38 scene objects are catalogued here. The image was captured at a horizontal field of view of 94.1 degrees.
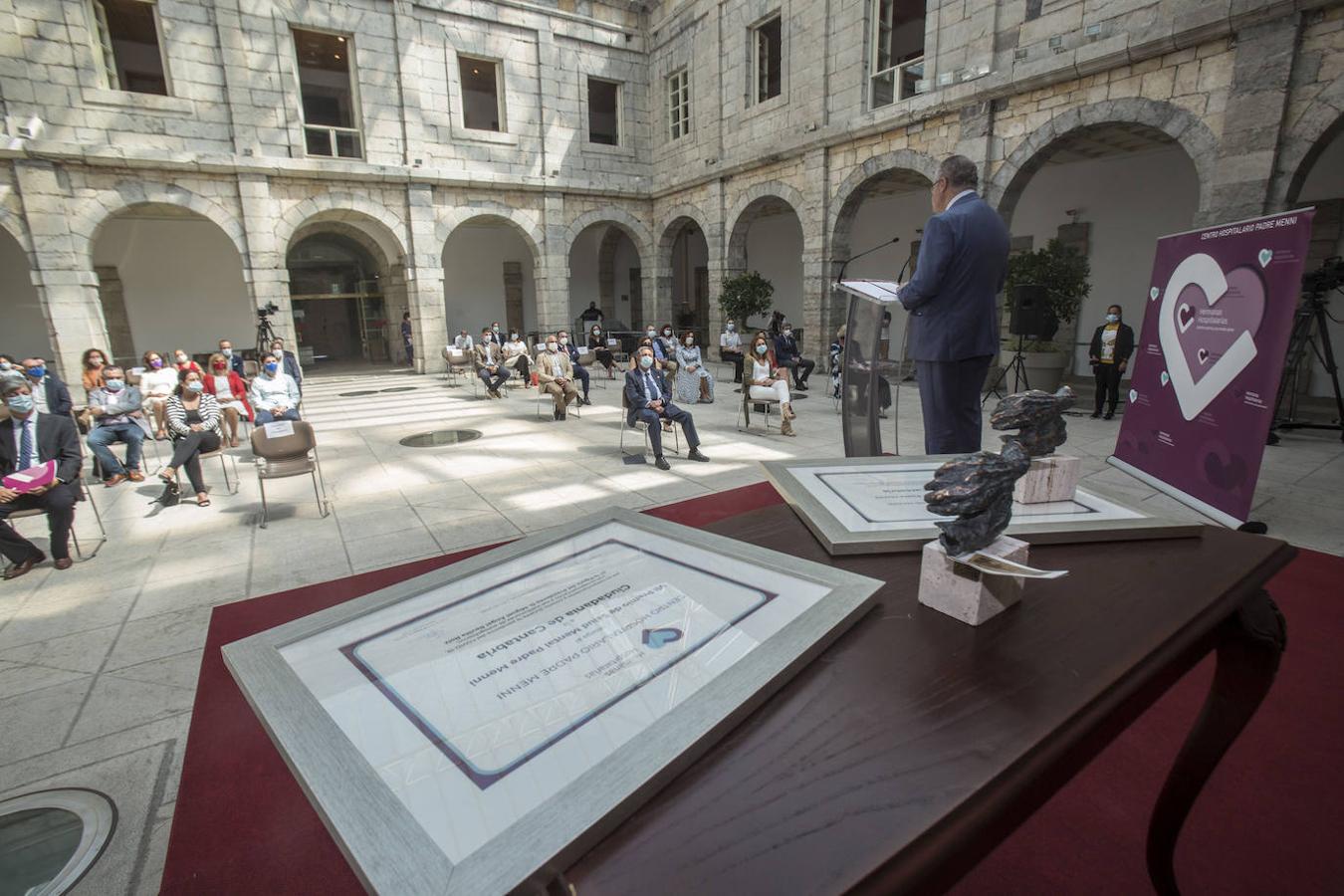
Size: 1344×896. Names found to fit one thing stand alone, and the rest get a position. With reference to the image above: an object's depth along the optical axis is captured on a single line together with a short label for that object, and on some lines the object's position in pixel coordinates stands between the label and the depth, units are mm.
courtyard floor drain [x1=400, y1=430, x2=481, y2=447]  7168
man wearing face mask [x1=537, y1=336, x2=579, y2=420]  8281
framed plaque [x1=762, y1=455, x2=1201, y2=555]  1290
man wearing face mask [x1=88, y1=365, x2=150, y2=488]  5742
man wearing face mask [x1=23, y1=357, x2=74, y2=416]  5559
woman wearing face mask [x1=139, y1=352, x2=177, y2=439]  7274
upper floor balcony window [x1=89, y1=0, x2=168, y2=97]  10977
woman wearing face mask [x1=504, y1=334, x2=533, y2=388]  11578
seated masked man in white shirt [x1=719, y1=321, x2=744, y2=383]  12138
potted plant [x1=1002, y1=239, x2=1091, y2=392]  8555
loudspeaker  7953
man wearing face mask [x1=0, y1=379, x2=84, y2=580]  3850
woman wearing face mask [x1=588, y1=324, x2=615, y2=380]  12533
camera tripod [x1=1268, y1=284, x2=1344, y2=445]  5967
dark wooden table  589
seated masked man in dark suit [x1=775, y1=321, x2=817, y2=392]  9898
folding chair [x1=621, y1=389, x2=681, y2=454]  6367
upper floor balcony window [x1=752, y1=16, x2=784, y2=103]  12578
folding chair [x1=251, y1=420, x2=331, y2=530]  4641
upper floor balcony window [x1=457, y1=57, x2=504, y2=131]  15656
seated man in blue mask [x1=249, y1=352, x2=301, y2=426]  6457
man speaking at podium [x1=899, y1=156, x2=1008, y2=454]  2686
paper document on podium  2875
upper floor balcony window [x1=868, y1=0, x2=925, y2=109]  10117
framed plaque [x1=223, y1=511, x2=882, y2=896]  603
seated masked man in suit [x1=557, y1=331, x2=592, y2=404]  9781
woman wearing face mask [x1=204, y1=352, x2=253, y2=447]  7016
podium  3224
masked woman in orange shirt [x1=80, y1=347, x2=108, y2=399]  6703
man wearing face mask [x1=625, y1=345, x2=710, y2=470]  5941
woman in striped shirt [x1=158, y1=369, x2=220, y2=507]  5121
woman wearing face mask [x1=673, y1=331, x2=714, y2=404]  9375
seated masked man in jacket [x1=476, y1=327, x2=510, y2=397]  10656
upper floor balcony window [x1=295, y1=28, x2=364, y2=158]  13141
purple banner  3490
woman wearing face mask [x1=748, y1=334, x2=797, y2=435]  7089
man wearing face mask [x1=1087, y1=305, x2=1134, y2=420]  7633
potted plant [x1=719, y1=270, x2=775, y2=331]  13227
